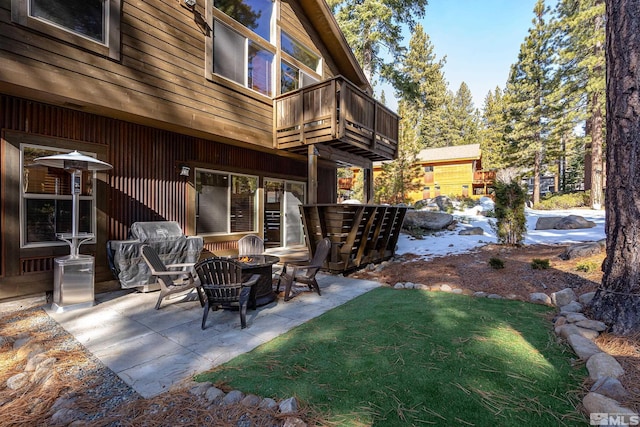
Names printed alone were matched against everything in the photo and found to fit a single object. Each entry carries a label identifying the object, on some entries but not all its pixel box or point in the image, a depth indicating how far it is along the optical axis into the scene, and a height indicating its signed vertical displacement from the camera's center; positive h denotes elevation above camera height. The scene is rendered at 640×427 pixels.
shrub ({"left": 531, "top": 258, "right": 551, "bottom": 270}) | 5.51 -0.97
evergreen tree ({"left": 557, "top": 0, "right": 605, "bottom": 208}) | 13.98 +7.66
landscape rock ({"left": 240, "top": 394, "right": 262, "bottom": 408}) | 2.06 -1.34
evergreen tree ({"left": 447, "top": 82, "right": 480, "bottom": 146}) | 36.69 +11.92
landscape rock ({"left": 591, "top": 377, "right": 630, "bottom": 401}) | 1.99 -1.21
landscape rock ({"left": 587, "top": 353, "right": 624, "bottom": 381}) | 2.24 -1.19
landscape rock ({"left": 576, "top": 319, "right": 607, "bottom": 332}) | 2.99 -1.16
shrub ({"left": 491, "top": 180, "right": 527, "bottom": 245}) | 8.02 +0.04
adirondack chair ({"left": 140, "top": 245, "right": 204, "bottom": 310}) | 4.08 -0.95
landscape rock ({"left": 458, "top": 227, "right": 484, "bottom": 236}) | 10.93 -0.74
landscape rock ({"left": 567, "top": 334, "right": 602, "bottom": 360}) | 2.57 -1.21
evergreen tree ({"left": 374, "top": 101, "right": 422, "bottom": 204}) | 20.80 +2.97
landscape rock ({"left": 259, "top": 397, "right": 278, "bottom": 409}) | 2.04 -1.34
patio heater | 4.04 -0.81
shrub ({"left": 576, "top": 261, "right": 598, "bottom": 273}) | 5.08 -0.93
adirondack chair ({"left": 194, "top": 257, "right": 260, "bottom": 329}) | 3.50 -0.89
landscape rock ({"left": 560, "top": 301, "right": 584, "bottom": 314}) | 3.57 -1.16
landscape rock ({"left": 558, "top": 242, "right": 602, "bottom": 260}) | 6.16 -0.80
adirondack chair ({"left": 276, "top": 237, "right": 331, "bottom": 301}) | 4.59 -0.99
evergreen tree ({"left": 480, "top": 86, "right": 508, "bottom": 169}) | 23.03 +5.83
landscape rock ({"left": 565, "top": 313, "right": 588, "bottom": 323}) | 3.23 -1.16
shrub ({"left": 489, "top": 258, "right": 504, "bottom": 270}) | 5.76 -1.00
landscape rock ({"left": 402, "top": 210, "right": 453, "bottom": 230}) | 11.95 -0.34
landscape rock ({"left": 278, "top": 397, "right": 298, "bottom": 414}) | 1.99 -1.33
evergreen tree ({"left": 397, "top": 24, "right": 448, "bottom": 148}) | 31.12 +14.90
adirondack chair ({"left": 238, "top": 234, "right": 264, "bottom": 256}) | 6.22 -0.75
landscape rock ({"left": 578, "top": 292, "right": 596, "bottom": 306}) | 3.70 -1.09
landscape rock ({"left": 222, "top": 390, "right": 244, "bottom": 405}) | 2.09 -1.34
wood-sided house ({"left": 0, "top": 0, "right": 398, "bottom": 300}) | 4.21 +1.69
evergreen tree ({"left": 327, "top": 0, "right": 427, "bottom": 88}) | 12.24 +7.96
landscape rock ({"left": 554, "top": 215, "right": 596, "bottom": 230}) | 11.18 -0.39
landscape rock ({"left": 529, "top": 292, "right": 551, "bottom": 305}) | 4.24 -1.25
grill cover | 4.80 -0.68
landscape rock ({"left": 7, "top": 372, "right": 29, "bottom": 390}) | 2.34 -1.38
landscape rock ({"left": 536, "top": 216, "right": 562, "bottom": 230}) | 11.80 -0.38
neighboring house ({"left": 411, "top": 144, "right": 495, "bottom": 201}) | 26.37 +3.54
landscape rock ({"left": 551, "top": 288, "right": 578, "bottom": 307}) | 3.91 -1.13
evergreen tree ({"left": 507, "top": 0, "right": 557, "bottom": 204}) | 20.36 +8.26
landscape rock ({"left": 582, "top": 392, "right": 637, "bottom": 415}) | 1.83 -1.22
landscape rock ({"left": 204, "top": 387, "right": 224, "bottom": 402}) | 2.13 -1.34
